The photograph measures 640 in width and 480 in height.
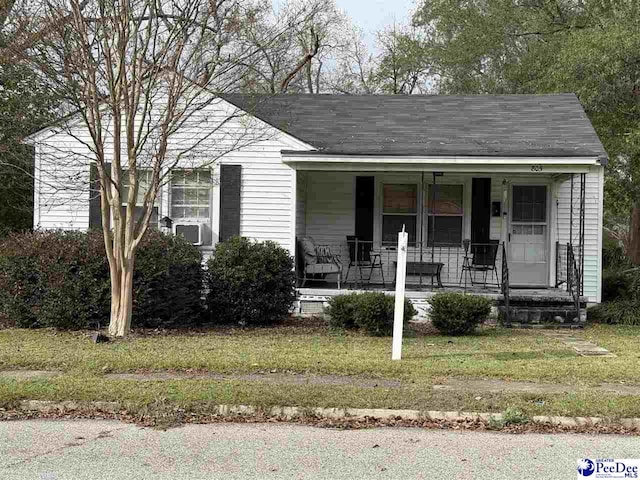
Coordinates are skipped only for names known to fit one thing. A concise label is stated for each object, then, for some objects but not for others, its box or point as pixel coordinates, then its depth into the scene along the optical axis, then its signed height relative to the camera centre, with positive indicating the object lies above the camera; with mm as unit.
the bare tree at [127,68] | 10812 +2581
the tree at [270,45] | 12156 +3425
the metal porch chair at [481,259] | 15461 -137
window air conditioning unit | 14656 +250
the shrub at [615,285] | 16016 -634
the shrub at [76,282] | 12227 -630
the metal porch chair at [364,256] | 15719 -145
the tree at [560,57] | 16172 +6269
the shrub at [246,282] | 13164 -616
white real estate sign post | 9562 -719
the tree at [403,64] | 32094 +7939
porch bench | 14812 -363
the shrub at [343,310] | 12023 -973
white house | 14133 +1186
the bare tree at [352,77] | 37250 +8586
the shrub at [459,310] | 12023 -901
